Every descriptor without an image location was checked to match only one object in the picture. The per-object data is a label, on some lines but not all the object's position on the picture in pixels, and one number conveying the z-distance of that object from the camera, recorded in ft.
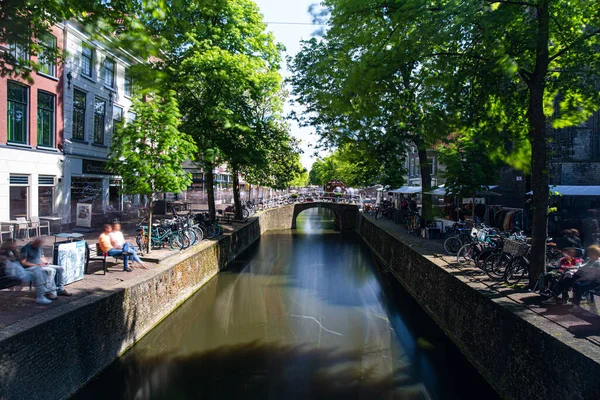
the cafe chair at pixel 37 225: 45.93
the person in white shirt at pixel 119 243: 32.99
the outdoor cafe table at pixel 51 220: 45.95
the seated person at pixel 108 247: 32.09
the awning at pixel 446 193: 57.09
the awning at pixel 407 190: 90.90
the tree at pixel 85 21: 14.47
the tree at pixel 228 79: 54.49
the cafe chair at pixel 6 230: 41.54
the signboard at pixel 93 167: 60.18
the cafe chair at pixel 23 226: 43.74
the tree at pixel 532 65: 23.41
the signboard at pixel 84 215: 52.34
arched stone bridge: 132.16
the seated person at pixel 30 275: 22.99
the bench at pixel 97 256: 31.22
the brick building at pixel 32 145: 45.73
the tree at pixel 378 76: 24.61
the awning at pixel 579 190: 49.62
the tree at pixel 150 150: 37.93
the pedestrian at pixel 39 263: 23.79
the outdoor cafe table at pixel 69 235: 29.25
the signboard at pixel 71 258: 26.08
